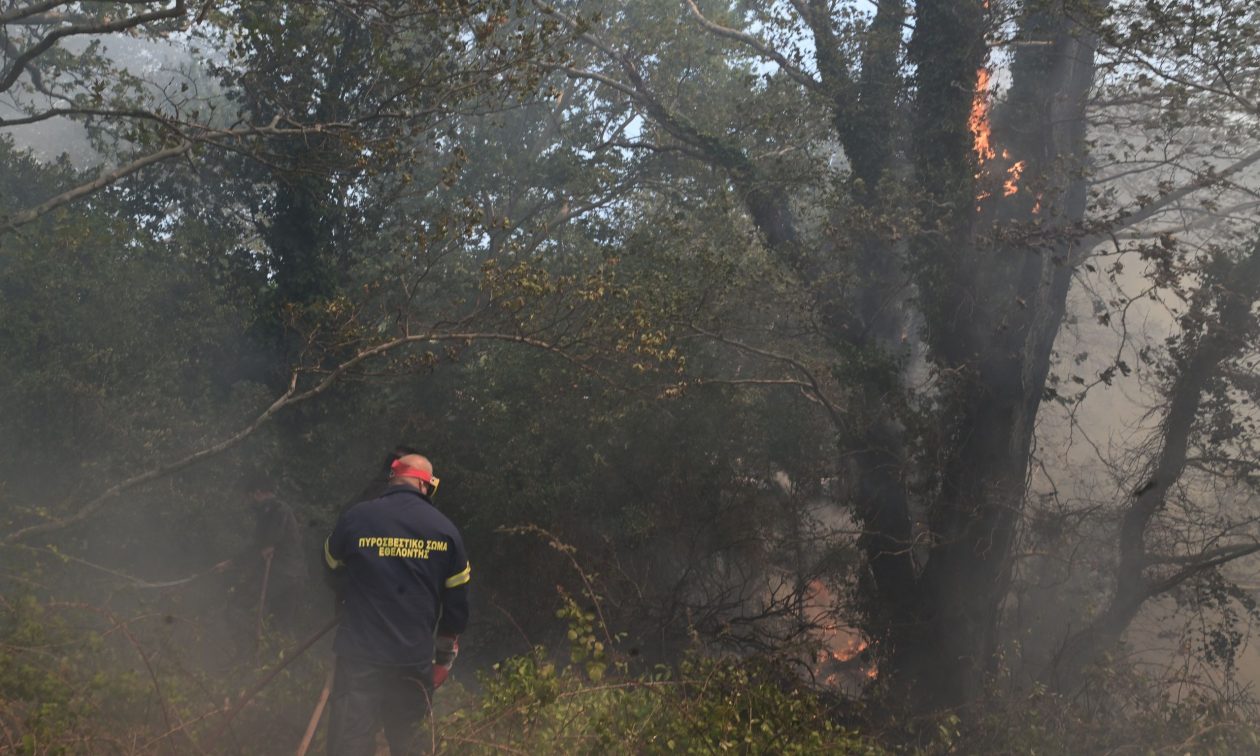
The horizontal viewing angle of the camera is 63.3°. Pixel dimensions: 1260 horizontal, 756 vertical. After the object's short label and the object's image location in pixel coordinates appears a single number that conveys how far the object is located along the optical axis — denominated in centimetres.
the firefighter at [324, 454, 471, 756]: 517
